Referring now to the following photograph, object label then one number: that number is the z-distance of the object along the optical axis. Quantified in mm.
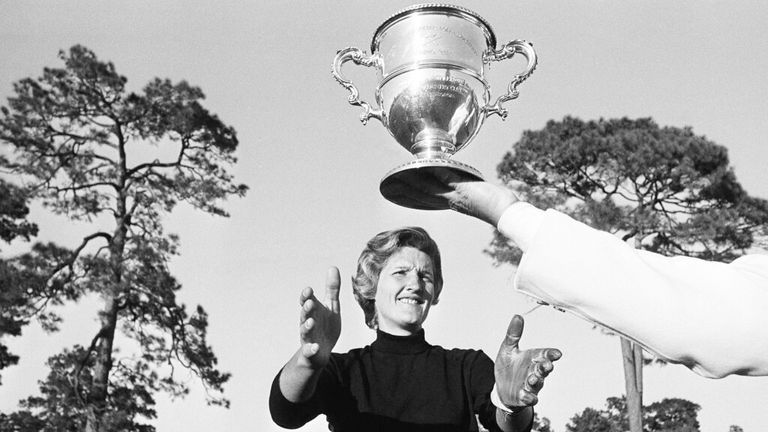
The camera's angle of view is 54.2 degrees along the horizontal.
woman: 2189
